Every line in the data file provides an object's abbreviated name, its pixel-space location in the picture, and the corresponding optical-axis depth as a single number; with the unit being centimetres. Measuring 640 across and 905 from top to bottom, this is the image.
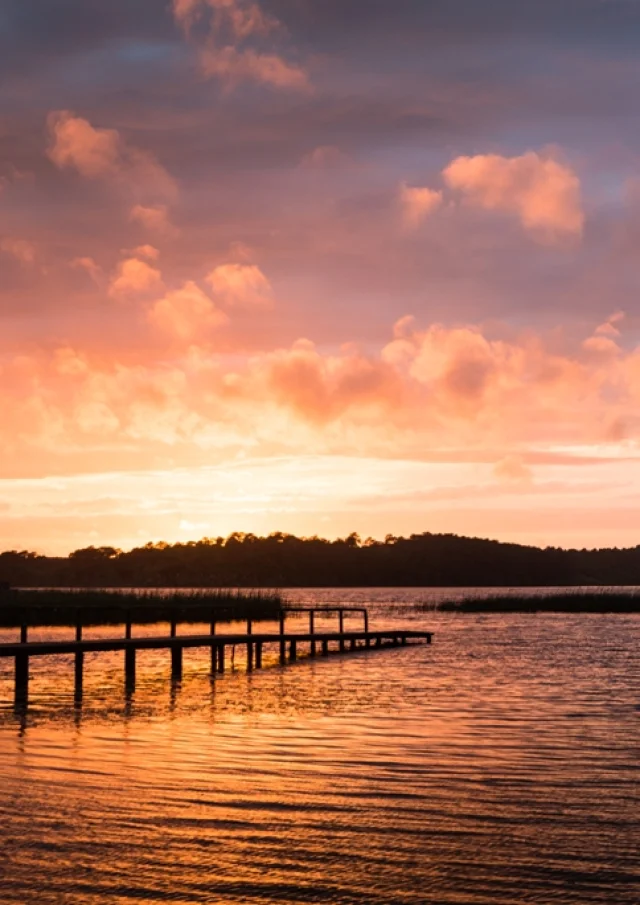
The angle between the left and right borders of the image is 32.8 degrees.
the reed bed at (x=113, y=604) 6694
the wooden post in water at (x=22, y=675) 3016
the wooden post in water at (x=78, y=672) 3148
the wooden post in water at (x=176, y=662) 3822
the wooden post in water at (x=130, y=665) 3472
